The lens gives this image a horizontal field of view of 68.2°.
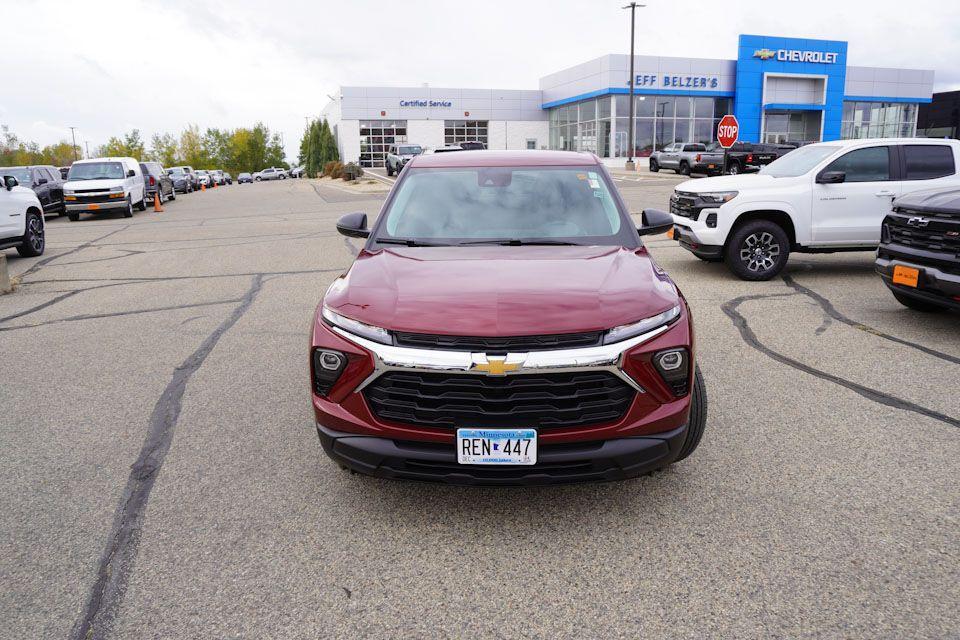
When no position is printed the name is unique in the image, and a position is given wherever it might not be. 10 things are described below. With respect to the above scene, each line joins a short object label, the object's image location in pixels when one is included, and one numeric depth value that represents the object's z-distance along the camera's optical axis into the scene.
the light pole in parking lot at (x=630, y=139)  43.16
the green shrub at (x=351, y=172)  47.97
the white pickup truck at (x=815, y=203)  9.13
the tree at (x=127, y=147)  125.56
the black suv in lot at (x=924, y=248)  6.24
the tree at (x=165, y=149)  127.46
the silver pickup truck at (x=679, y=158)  35.80
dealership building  50.66
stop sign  21.73
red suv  3.02
